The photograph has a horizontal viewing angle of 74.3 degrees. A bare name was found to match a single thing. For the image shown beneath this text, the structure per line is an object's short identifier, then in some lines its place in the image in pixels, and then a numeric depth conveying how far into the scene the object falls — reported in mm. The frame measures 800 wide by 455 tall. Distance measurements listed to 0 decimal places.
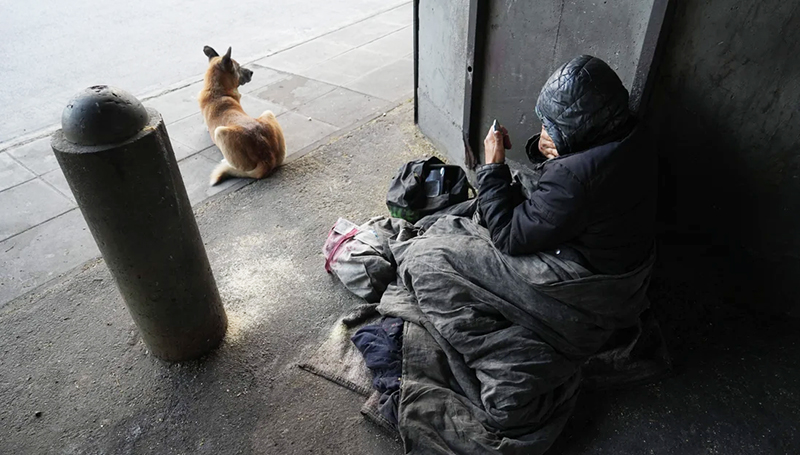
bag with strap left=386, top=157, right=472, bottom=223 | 3408
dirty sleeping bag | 2277
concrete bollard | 2117
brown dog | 4301
